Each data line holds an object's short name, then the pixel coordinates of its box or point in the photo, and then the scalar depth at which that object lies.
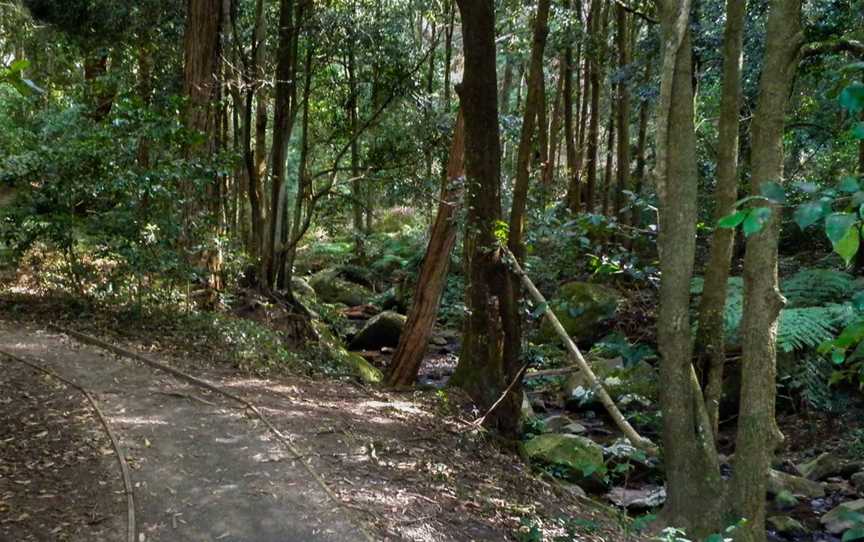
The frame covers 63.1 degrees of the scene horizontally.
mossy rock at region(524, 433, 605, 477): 7.77
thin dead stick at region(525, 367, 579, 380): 7.12
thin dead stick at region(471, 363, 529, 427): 7.28
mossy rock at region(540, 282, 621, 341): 12.53
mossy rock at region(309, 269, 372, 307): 19.11
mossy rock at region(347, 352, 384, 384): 10.54
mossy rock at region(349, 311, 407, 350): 14.54
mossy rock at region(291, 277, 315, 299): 16.66
